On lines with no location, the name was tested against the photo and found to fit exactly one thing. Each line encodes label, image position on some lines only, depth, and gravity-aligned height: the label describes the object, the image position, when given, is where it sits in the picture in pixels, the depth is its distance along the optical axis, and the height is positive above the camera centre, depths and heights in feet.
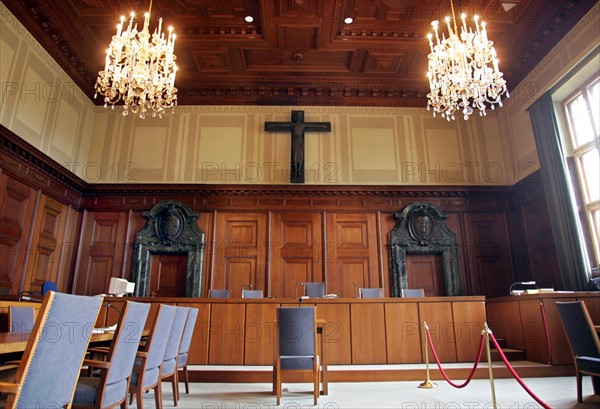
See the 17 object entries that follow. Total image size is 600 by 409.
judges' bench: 17.22 -0.82
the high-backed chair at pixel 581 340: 11.47 -0.93
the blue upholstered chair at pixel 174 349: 11.36 -1.13
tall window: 20.66 +8.26
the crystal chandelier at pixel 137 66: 15.93 +9.91
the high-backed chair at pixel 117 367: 7.32 -1.10
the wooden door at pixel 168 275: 26.01 +2.30
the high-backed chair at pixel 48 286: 18.67 +1.14
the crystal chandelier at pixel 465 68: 16.26 +10.02
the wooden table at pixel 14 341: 5.84 -0.50
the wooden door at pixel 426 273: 26.30 +2.39
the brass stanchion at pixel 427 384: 14.32 -2.72
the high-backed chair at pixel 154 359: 9.17 -1.18
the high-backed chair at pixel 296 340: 12.70 -0.97
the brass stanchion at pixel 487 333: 9.38 -0.60
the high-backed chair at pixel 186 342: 13.47 -1.10
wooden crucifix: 27.45 +12.77
